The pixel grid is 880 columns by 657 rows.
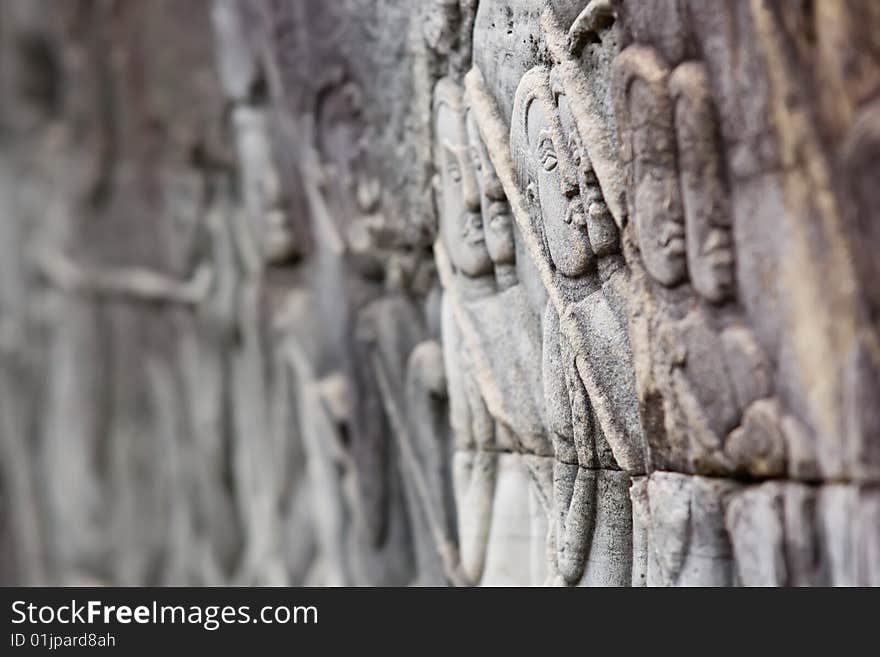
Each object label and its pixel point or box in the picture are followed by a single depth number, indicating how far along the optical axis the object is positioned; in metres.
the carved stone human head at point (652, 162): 5.28
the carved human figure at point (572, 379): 6.21
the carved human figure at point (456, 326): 7.72
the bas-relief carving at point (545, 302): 4.65
